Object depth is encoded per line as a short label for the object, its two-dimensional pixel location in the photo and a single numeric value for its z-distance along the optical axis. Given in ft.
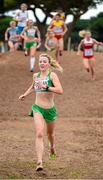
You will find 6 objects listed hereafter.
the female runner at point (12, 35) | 79.41
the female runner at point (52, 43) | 72.79
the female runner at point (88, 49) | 67.41
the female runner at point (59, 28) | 72.64
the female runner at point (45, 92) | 31.34
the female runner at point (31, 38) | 69.00
